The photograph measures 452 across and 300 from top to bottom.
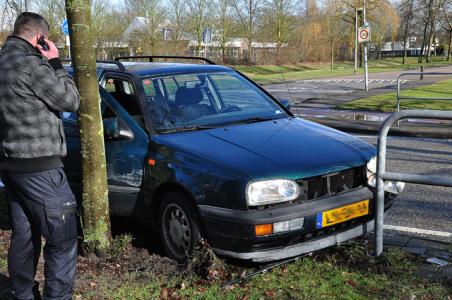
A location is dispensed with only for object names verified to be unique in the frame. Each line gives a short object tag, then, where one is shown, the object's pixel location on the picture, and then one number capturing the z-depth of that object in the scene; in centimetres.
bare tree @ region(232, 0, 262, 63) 5659
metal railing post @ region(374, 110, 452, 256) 360
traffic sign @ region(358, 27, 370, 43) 2041
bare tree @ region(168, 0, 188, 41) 5169
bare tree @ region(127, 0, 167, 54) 4953
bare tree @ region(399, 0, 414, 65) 6389
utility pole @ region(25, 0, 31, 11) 1171
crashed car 367
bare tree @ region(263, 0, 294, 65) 5803
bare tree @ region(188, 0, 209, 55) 5169
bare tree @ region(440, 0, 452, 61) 6100
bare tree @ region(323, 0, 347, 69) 5766
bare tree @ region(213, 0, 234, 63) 5356
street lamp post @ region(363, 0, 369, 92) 2034
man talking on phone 304
